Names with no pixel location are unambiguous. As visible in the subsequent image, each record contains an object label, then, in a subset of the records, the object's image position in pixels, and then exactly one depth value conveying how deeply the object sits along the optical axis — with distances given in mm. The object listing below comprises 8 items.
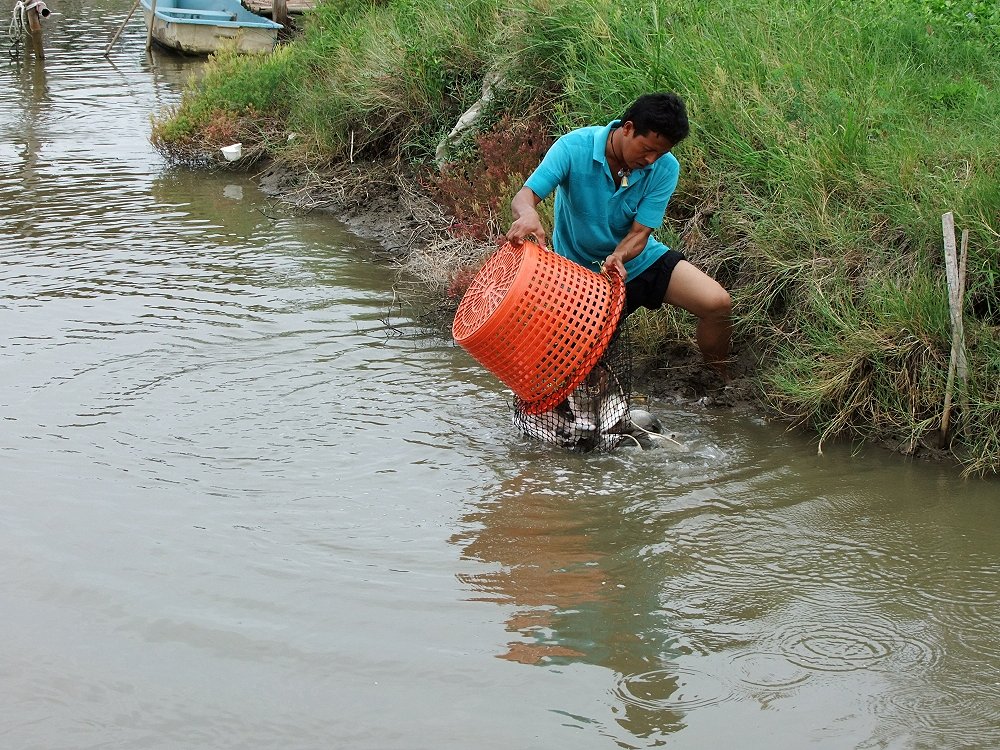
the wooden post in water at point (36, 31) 18141
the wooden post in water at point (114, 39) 18844
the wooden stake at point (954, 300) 4621
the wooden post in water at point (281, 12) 19016
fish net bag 4953
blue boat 18062
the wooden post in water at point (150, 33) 19078
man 4508
